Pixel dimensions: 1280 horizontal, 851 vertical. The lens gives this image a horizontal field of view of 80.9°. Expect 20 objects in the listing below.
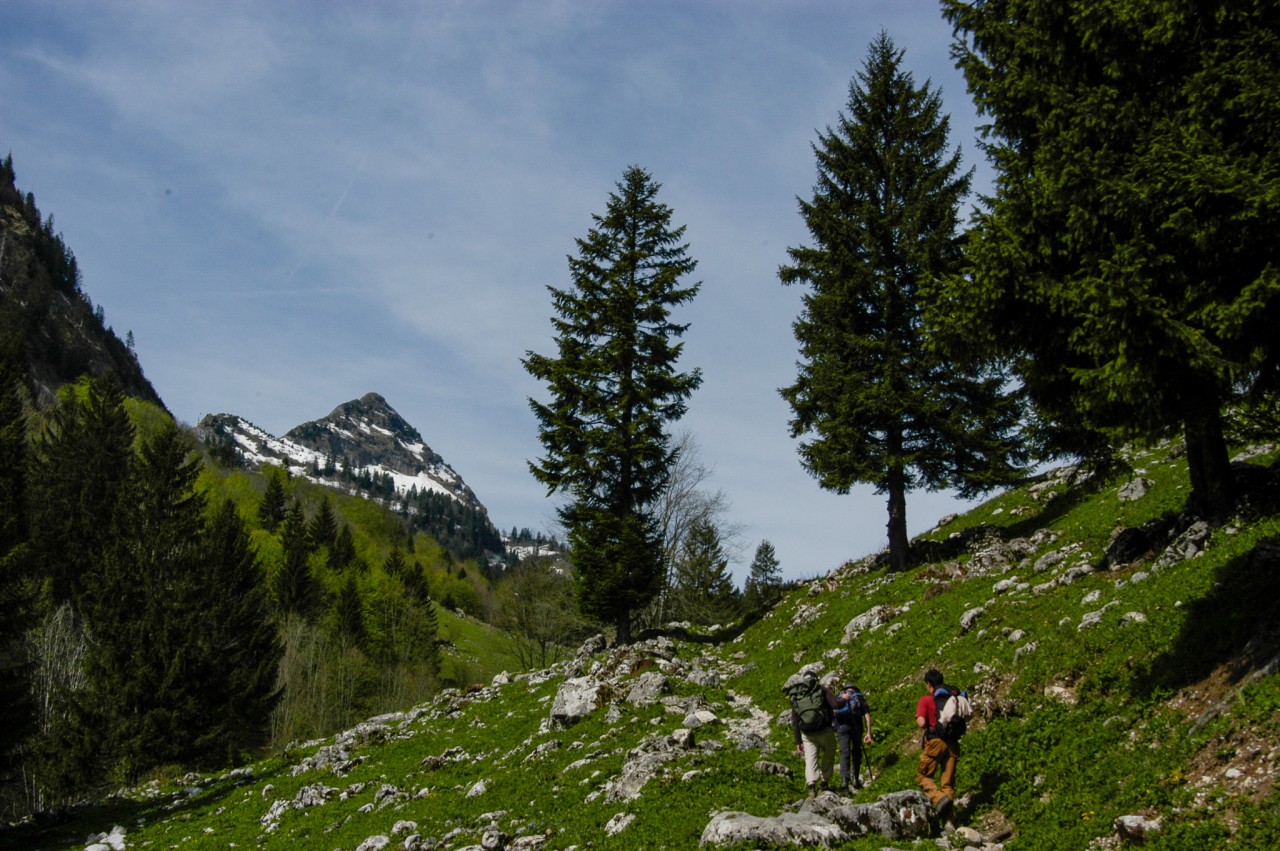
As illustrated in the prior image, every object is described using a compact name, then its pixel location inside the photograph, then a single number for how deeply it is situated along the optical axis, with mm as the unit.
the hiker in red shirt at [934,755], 10297
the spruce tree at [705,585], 54688
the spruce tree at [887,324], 24141
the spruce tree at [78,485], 50375
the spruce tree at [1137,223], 8578
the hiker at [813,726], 12008
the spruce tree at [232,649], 31875
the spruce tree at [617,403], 27812
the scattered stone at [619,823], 11328
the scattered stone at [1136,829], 7543
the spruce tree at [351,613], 72750
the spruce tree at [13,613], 21031
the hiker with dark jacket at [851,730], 12148
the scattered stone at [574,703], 19625
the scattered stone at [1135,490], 18922
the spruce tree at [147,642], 29859
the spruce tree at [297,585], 72188
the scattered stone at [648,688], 19188
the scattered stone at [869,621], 20109
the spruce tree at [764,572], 83688
